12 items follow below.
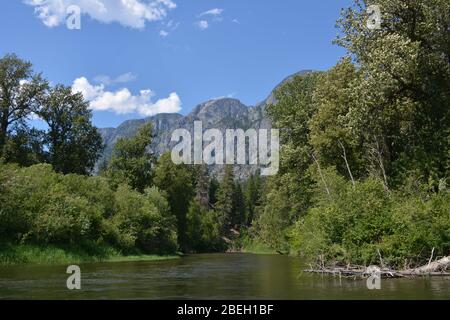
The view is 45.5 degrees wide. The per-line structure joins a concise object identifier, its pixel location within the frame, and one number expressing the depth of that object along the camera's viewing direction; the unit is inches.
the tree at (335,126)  1713.8
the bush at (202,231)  3777.1
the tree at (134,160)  3011.8
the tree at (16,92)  2684.5
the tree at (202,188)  5398.6
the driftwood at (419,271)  995.9
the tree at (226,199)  5472.4
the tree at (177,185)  3307.1
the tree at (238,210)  5782.5
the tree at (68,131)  2957.7
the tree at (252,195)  5887.8
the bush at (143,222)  2278.5
